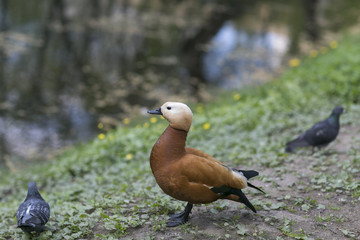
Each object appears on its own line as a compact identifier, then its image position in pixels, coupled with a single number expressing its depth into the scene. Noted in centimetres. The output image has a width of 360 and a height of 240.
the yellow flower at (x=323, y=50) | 2714
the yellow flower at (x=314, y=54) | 2586
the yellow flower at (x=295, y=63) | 2333
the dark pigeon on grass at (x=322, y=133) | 1106
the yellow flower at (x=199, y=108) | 1879
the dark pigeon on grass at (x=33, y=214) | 710
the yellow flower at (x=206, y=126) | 1492
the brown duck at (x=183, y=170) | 714
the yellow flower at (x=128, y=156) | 1320
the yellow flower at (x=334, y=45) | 2712
